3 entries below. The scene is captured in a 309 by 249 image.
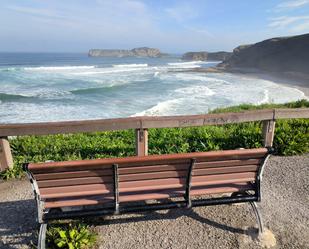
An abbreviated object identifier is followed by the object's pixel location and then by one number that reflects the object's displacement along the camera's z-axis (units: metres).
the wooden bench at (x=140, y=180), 2.17
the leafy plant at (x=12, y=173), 3.75
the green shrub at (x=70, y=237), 2.40
